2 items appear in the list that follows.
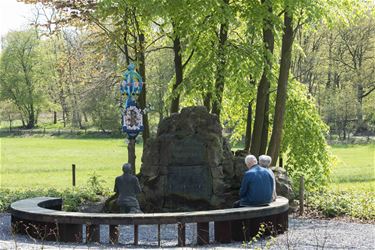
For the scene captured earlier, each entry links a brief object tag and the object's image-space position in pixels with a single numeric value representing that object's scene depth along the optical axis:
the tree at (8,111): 82.56
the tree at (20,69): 79.44
